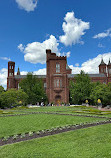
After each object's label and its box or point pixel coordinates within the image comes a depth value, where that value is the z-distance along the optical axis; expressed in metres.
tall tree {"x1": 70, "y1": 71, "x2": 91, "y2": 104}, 43.25
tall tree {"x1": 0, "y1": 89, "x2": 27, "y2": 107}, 30.61
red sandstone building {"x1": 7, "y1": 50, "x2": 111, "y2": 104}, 49.69
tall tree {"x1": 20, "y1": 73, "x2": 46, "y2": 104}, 44.94
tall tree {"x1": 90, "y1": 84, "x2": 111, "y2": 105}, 30.83
